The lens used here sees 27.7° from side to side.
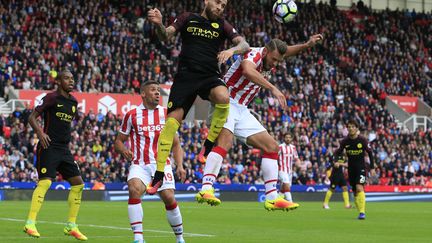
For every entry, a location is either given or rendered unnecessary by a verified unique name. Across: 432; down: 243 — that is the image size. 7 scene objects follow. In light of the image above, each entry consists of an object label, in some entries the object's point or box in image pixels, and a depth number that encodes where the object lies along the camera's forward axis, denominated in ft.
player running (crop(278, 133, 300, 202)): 94.38
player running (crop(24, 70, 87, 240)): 46.70
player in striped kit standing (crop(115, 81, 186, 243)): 40.06
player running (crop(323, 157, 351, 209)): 94.05
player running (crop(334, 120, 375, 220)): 74.64
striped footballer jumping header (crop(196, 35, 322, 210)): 39.40
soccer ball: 41.52
